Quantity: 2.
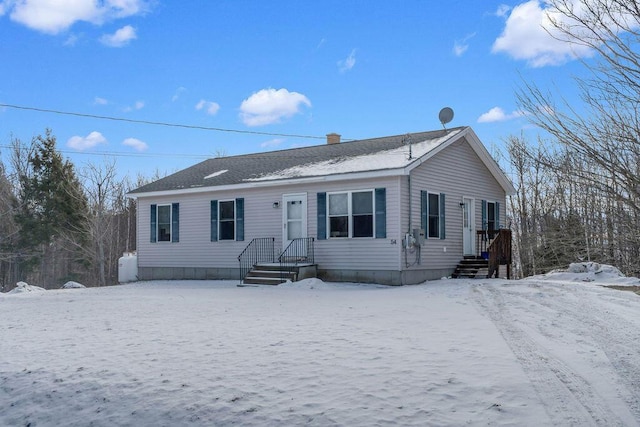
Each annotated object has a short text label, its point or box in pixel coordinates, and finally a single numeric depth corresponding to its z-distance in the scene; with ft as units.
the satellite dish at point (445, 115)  59.36
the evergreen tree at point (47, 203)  108.78
